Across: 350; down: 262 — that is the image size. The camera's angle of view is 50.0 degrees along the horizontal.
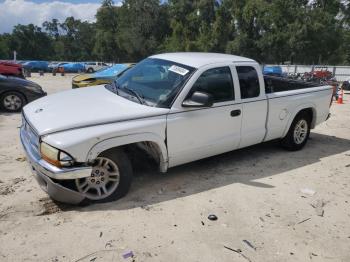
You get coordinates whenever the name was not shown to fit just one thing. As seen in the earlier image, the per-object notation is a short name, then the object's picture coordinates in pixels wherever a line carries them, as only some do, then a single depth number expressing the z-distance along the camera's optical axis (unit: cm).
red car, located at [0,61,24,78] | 1817
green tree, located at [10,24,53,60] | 8012
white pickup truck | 412
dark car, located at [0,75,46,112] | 1013
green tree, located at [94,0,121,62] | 7791
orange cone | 1439
